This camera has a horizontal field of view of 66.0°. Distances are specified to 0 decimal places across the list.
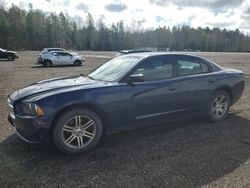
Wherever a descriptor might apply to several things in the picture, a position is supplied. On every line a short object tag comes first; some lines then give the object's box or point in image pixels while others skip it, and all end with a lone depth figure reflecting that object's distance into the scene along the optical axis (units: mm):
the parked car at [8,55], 20301
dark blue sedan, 2847
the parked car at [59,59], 16244
